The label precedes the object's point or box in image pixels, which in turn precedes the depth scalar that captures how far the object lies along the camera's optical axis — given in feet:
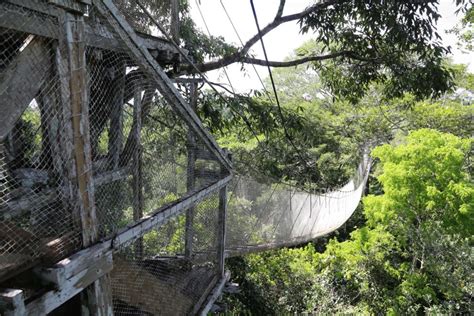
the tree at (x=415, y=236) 20.48
